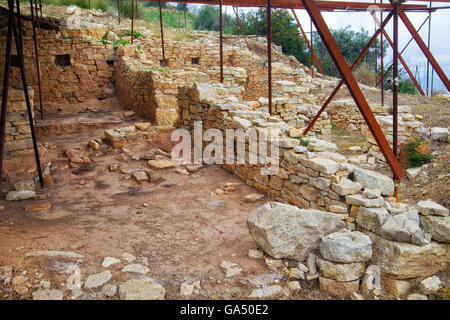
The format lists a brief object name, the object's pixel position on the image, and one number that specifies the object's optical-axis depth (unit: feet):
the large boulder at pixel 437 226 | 11.68
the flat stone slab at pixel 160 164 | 22.89
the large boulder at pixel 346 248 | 11.51
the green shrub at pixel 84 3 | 52.65
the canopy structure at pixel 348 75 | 15.01
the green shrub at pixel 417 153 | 26.63
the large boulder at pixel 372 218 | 12.45
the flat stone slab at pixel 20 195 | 18.31
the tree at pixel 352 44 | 83.41
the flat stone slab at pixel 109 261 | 12.01
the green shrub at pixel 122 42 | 42.38
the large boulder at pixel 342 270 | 11.34
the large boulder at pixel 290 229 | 12.48
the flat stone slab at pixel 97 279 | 10.87
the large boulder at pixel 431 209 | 12.03
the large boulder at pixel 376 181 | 13.93
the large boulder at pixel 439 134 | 29.04
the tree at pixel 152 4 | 108.32
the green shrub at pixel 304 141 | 18.03
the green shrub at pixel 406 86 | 69.26
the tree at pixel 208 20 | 88.43
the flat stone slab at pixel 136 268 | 11.86
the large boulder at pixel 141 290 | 10.42
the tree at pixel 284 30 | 75.72
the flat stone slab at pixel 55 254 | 12.10
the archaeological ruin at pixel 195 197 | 11.48
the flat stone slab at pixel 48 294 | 10.13
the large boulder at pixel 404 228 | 11.71
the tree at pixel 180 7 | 115.44
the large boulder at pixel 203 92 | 25.07
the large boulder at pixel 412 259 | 11.48
